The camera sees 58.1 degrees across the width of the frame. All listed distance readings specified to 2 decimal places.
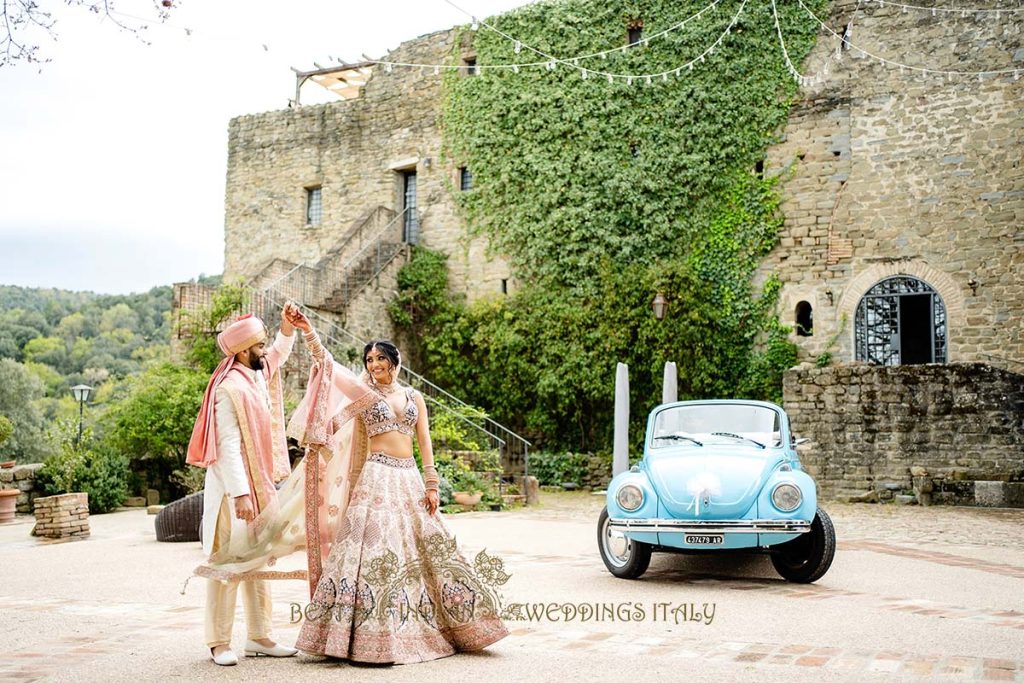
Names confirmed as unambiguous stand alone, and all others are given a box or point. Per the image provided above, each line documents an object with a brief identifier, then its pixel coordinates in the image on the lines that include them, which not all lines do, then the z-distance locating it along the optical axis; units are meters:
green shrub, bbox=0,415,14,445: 12.26
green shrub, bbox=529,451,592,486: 17.86
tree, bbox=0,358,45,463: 29.59
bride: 4.19
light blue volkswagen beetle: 6.59
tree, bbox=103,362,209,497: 13.87
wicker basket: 9.57
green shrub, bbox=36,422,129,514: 12.76
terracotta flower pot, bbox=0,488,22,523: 11.95
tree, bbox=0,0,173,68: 4.08
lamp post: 19.72
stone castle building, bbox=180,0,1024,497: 15.05
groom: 4.33
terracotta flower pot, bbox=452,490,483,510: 12.99
